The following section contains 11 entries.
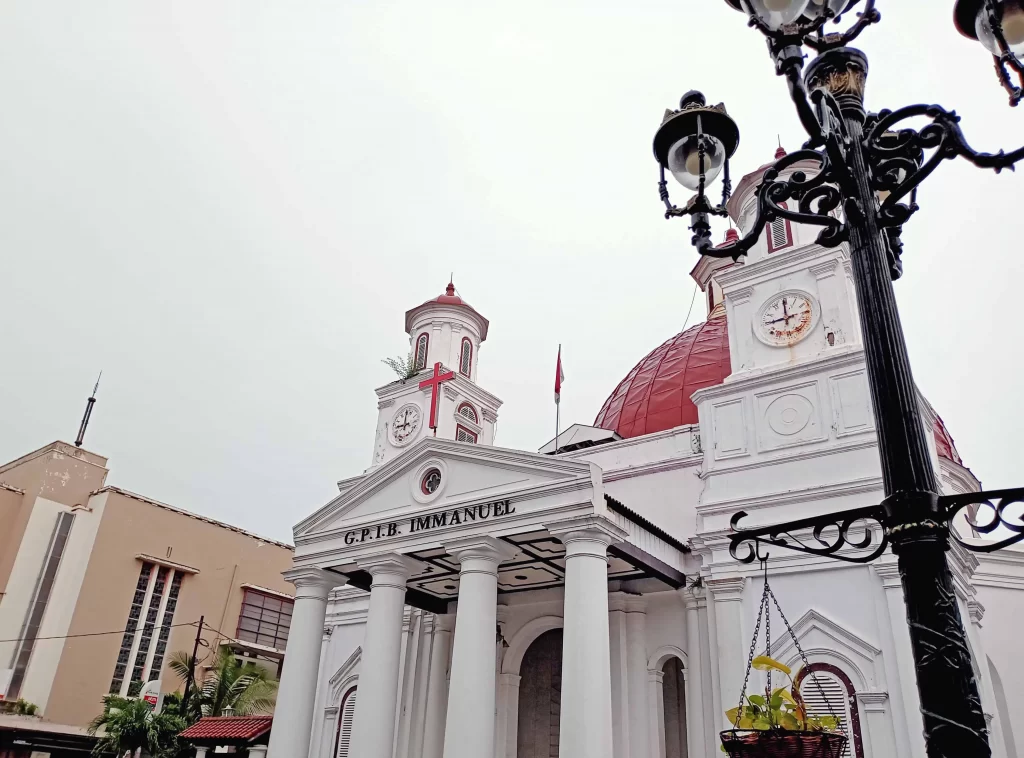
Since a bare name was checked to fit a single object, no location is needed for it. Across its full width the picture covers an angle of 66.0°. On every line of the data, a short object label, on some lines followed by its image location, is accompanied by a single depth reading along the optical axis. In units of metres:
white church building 12.66
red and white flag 21.70
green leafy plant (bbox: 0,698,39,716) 24.08
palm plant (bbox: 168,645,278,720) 22.02
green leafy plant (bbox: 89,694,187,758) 19.61
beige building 25.50
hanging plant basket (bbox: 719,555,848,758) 4.05
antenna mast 32.93
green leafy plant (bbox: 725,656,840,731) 4.19
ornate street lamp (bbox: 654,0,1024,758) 3.37
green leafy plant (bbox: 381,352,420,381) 22.14
